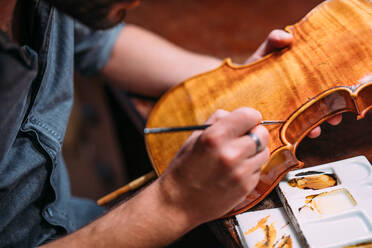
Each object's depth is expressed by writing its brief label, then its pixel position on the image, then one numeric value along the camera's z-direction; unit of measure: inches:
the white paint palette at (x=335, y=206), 19.4
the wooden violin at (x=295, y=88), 23.3
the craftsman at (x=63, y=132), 19.4
